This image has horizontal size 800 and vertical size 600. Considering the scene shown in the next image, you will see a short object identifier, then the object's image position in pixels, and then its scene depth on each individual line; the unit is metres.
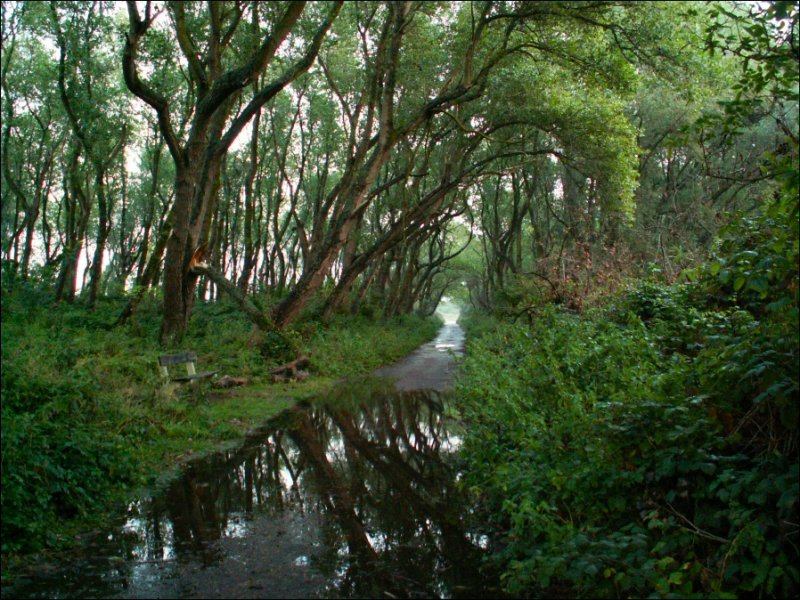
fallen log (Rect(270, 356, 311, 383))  15.27
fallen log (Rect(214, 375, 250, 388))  13.38
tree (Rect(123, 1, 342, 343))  11.48
